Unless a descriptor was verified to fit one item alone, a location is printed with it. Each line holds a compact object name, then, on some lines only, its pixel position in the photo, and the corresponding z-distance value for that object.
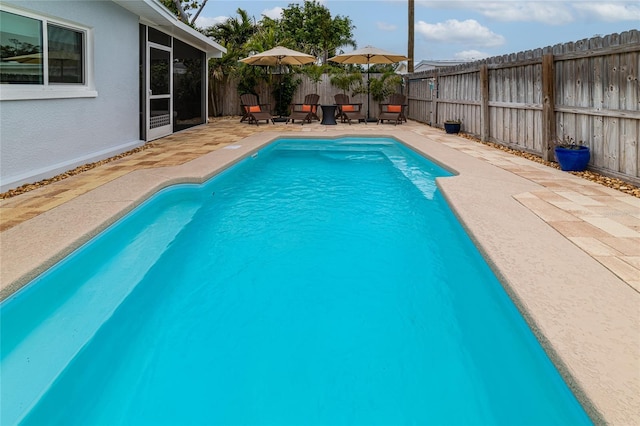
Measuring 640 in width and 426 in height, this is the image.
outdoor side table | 14.27
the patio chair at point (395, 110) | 14.58
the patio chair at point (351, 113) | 14.75
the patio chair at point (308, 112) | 14.66
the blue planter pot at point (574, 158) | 6.14
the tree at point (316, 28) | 29.08
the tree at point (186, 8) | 24.03
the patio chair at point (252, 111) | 13.93
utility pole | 17.81
